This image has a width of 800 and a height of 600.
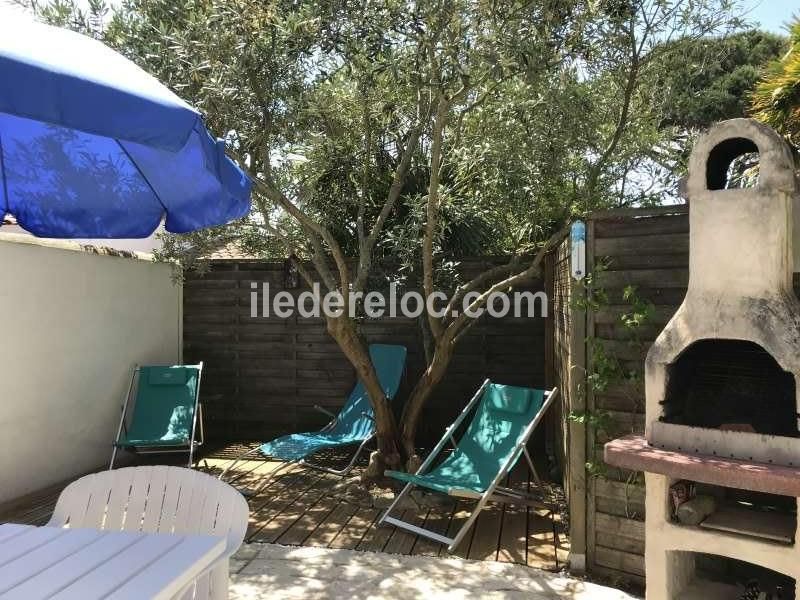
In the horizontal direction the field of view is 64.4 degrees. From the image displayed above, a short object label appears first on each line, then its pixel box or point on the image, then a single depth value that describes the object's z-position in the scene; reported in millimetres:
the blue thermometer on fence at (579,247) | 3717
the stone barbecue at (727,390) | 2691
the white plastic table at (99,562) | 1850
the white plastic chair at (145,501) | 2475
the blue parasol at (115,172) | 1977
